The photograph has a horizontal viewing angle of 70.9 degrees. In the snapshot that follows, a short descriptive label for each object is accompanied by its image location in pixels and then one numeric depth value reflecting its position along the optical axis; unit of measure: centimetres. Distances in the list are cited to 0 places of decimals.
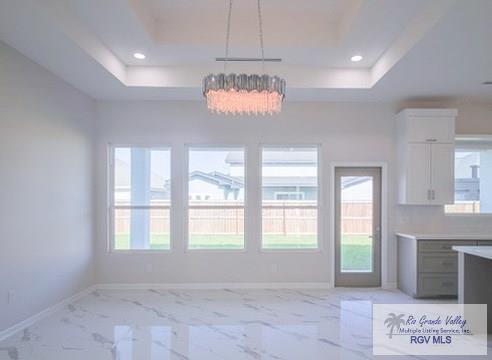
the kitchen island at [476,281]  371
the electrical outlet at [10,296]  354
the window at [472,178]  553
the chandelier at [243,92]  297
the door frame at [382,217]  548
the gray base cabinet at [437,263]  485
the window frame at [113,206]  548
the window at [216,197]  555
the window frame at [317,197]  551
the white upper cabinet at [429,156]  514
